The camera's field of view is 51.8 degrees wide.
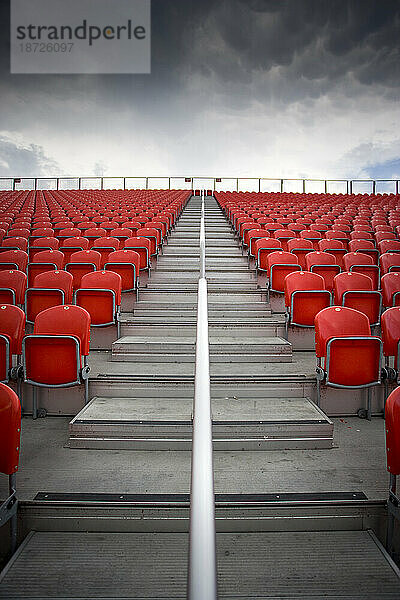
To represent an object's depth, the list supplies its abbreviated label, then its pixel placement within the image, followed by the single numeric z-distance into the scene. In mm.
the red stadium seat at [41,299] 3592
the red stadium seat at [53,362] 2701
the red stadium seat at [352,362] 2695
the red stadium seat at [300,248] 5264
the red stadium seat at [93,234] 6027
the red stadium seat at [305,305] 3594
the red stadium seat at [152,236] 5876
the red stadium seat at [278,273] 4395
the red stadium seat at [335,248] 5316
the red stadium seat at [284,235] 6220
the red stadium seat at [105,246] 5168
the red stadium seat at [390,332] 2885
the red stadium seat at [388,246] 5362
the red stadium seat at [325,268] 4527
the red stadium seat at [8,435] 1640
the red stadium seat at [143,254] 5109
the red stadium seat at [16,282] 3814
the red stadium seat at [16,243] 5398
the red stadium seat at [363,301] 3629
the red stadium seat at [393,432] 1666
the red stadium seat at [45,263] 4410
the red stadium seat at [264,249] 5086
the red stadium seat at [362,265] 4594
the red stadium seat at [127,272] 4449
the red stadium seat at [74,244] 5266
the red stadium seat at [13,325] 2896
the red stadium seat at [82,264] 4438
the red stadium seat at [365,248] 5375
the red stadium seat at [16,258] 4621
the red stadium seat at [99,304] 3625
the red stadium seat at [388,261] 4676
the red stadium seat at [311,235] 6193
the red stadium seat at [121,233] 6152
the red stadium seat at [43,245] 5395
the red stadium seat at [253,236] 5773
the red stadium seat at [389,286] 3794
